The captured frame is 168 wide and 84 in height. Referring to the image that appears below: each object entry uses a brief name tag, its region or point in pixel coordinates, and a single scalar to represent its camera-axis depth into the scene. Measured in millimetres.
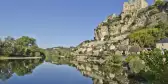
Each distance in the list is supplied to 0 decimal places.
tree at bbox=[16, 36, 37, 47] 66317
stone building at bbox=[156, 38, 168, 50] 30089
